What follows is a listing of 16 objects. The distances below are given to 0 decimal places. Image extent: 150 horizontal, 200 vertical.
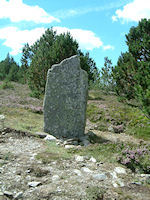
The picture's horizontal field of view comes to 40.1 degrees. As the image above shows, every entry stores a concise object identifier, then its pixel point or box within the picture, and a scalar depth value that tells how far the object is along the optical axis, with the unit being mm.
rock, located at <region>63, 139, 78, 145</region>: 7614
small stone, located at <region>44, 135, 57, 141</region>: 7789
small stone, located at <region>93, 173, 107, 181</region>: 4719
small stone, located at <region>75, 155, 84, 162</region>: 5914
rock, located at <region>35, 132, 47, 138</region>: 7932
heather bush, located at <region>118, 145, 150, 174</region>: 5660
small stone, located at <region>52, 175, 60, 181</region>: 4520
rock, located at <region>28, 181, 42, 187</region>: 4144
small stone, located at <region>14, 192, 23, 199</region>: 3693
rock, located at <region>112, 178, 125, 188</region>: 4512
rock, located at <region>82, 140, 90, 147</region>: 7695
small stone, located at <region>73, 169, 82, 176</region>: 4941
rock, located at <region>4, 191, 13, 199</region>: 3709
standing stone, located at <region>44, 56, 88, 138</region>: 8375
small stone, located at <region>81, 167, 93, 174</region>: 5156
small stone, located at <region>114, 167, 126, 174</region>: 5329
